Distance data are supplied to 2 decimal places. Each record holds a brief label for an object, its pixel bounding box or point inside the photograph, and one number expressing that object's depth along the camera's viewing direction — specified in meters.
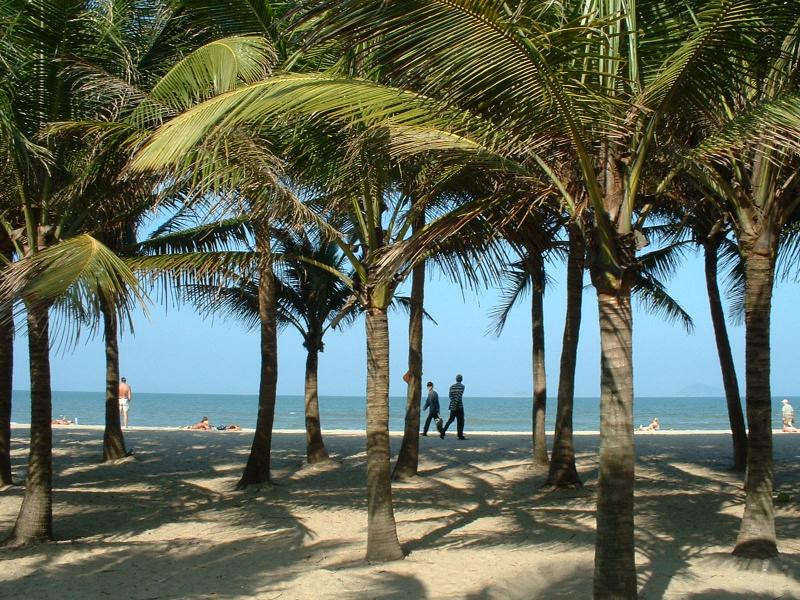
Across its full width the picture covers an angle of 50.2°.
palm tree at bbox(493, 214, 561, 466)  7.71
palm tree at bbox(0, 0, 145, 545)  7.86
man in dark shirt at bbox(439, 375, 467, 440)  18.86
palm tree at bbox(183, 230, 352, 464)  14.28
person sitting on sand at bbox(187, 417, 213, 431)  28.64
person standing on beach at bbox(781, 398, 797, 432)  26.34
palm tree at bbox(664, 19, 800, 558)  6.95
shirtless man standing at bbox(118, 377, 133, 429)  22.86
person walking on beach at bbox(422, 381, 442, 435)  20.11
